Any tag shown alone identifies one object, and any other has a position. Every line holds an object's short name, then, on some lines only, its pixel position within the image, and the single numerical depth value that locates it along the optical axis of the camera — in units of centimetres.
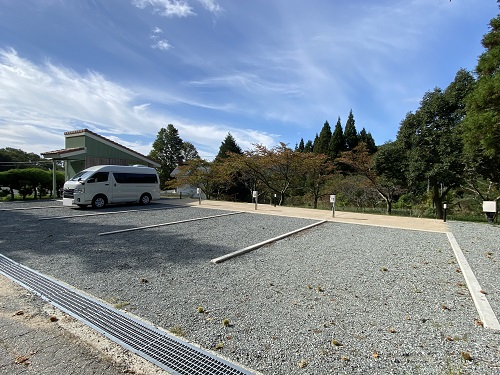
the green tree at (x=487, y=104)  699
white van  1058
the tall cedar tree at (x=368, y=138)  3246
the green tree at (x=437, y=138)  1045
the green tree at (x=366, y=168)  1496
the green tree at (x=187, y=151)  3080
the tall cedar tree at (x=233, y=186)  1827
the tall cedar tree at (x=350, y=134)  3234
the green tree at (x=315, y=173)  1573
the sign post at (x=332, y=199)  972
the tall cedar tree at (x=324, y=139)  3269
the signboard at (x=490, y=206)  873
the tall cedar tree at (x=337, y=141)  3099
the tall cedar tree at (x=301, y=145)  4266
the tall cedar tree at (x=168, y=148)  2998
